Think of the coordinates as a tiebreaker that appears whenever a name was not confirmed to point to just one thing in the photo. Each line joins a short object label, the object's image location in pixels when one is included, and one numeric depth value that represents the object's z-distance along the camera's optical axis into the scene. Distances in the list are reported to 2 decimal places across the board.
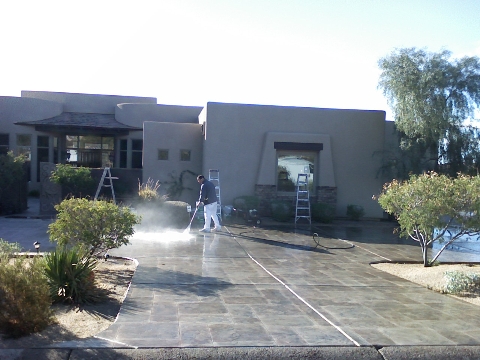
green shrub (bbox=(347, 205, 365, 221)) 19.72
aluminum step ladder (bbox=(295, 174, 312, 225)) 18.47
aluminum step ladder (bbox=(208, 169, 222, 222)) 17.64
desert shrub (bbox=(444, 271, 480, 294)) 8.52
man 14.84
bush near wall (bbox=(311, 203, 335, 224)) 18.69
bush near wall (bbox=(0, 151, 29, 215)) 17.45
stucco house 19.58
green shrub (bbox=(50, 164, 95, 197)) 17.64
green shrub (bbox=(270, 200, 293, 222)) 18.33
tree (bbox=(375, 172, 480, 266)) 9.44
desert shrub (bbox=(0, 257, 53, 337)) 5.67
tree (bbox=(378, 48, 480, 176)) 18.03
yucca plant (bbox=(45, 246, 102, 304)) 7.19
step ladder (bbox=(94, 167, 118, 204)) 17.21
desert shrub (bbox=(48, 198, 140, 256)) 8.53
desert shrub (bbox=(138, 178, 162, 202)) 16.31
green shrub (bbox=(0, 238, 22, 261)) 6.51
